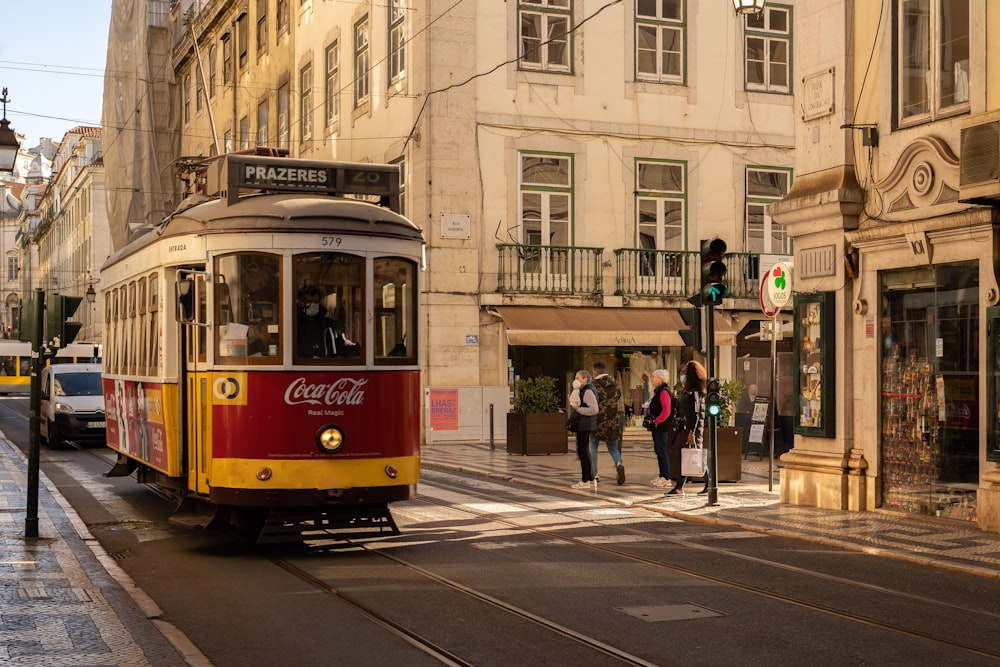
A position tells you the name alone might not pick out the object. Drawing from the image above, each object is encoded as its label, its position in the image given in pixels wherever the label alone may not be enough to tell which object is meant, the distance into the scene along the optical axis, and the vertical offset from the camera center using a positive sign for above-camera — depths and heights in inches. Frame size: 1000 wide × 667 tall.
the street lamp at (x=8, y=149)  692.7 +121.7
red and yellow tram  416.5 +3.8
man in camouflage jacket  685.3 -26.5
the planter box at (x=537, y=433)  912.3 -49.0
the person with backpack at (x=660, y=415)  665.6 -27.0
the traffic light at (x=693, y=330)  623.5 +16.6
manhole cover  324.8 -65.2
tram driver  419.8 +11.5
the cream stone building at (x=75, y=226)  2827.3 +387.0
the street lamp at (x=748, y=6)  613.0 +174.6
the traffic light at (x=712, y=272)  602.2 +43.7
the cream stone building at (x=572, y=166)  1060.5 +175.7
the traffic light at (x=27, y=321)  496.7 +19.6
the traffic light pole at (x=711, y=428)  592.7 -31.0
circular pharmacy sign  649.0 +40.5
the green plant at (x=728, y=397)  723.4 -19.5
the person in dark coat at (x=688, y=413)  657.6 -25.8
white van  1011.3 -28.7
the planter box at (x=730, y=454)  699.4 -50.5
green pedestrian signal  601.6 -17.1
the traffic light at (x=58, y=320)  491.5 +19.5
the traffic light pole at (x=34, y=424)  466.9 -20.4
